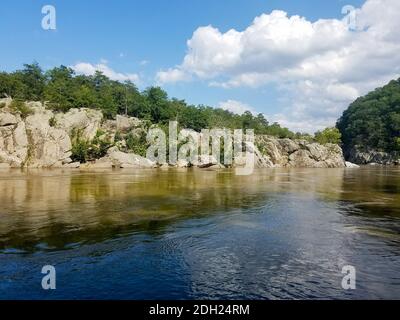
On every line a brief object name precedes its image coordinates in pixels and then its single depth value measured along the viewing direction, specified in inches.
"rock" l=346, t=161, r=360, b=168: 5088.6
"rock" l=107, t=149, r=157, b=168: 3292.3
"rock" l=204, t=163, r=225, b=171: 3451.8
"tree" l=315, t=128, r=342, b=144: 6157.5
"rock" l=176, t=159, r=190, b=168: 3526.1
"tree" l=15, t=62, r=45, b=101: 4197.8
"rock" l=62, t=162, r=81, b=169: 3174.7
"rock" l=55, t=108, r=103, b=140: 3591.3
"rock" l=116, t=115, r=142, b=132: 4291.3
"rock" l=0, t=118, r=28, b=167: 2992.1
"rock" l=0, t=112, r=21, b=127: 3102.9
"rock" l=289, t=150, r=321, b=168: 5037.4
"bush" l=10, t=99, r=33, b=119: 3309.5
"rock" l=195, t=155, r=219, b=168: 3511.6
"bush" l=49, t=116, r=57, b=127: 3476.9
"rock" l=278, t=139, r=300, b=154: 5172.2
